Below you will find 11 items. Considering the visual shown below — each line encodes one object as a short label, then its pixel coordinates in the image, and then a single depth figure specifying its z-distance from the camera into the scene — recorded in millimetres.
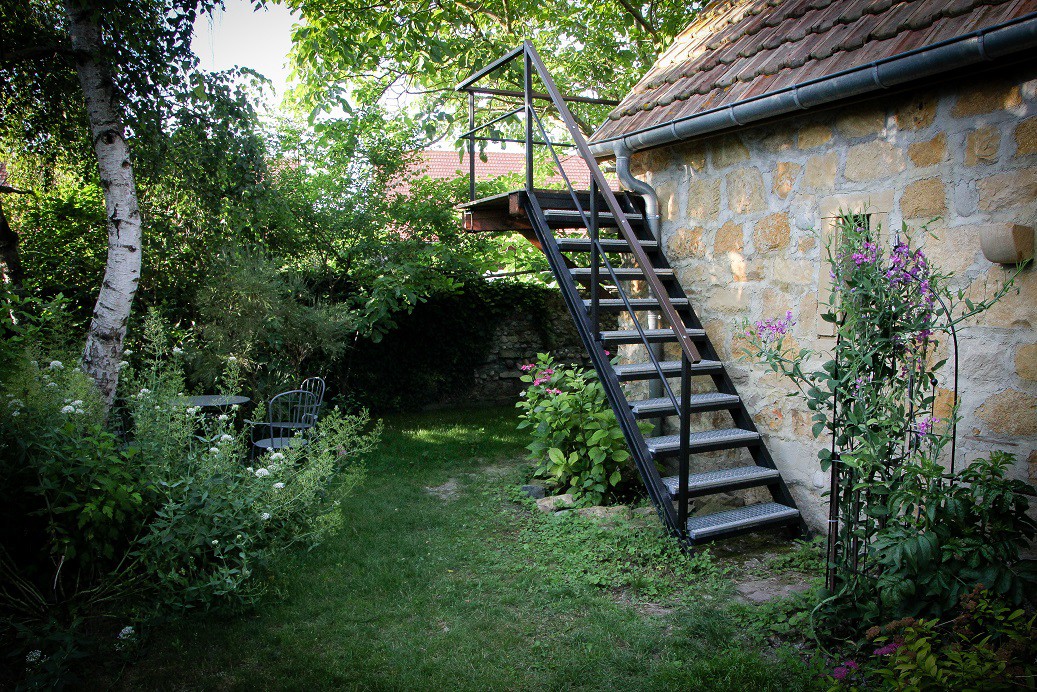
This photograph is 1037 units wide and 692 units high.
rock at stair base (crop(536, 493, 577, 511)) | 4898
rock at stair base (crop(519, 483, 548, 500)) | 5297
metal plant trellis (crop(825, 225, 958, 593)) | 2938
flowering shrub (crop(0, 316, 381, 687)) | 2793
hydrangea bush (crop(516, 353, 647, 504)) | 4930
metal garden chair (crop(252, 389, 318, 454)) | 5793
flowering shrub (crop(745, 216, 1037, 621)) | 2654
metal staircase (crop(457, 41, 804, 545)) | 3938
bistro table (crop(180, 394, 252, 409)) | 5742
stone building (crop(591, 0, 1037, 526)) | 3234
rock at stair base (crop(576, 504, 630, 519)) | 4571
